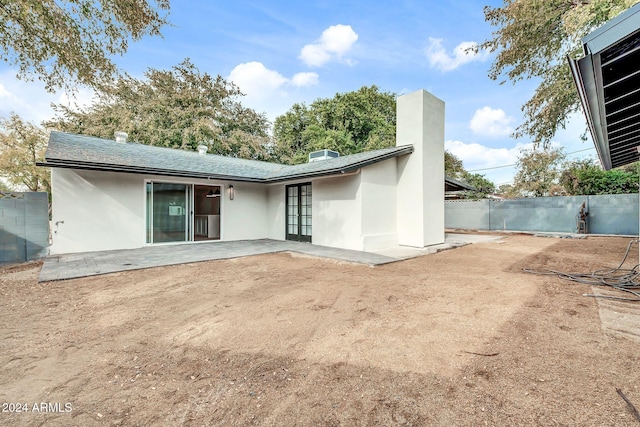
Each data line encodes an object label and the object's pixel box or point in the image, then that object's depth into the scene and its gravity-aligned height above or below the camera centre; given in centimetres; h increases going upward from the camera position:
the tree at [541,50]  886 +566
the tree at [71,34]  532 +357
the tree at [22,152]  1438 +312
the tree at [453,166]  2228 +392
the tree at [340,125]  2242 +752
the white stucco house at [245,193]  729 +61
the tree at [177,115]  1739 +656
